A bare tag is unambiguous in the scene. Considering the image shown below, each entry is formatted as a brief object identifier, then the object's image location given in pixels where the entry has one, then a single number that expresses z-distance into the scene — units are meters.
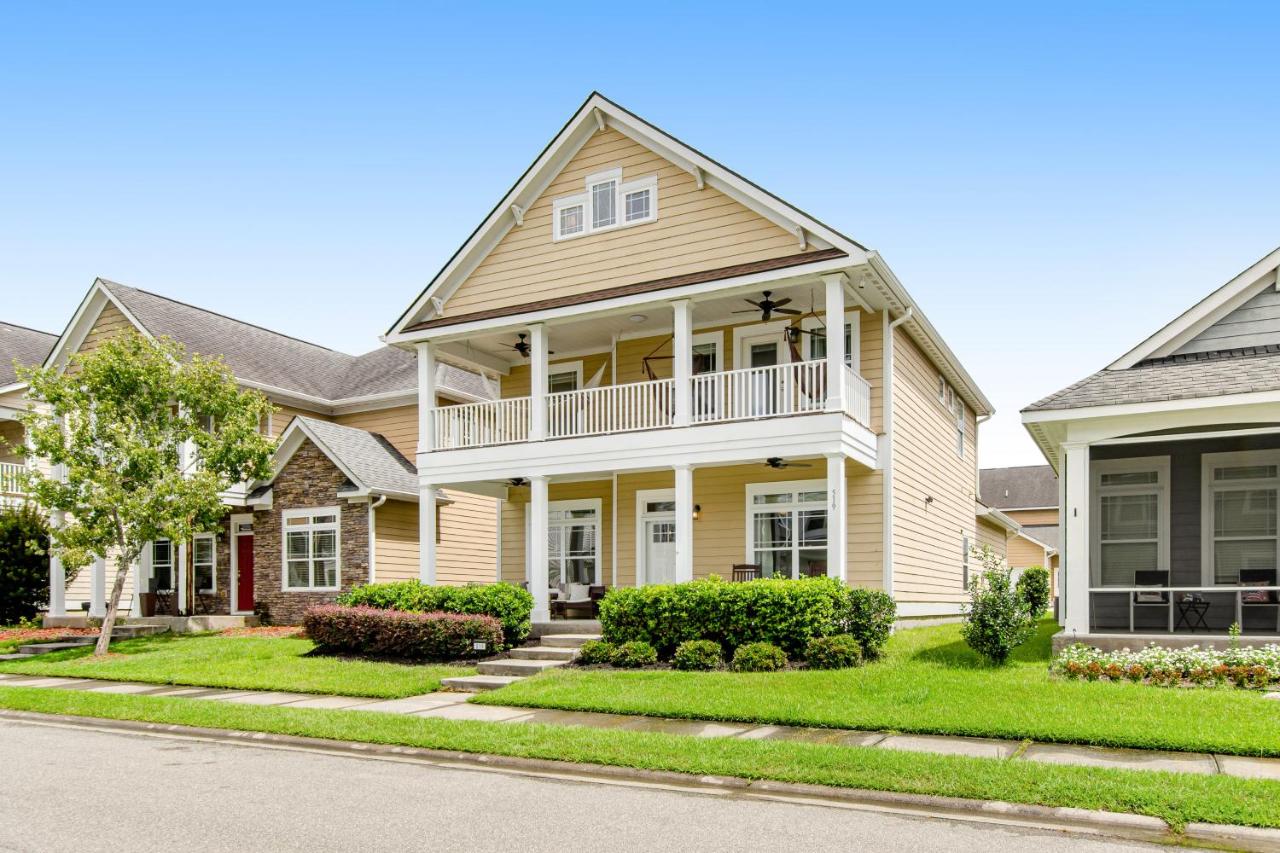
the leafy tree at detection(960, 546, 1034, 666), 12.98
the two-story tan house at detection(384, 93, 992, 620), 16.98
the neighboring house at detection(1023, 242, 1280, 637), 13.56
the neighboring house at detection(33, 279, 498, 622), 24.12
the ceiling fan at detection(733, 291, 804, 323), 17.44
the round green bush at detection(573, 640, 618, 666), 15.31
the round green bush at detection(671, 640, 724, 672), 14.30
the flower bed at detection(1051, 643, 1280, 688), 11.49
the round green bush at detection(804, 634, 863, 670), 13.67
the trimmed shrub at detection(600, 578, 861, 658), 14.48
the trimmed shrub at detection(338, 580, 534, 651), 17.23
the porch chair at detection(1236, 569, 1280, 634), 14.19
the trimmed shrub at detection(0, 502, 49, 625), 26.05
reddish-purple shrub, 16.48
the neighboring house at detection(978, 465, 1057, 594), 49.78
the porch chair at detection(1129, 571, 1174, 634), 15.30
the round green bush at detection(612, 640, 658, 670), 14.94
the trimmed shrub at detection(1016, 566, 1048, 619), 21.59
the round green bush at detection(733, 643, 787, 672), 13.85
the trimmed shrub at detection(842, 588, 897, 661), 14.63
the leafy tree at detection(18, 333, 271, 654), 19.33
